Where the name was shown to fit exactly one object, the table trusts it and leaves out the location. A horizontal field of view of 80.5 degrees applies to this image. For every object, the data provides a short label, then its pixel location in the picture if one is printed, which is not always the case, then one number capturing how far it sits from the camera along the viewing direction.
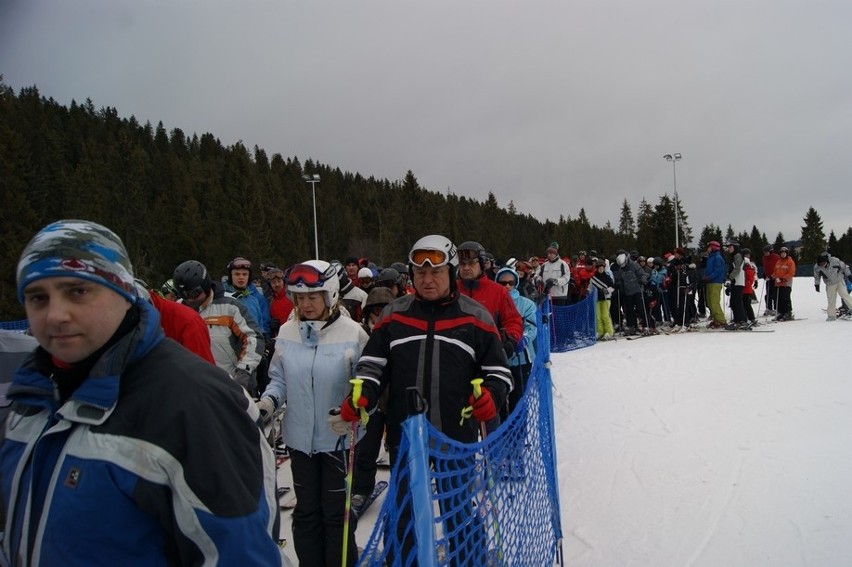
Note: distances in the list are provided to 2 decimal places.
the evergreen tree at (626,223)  117.12
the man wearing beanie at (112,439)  1.10
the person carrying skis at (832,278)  12.15
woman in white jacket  2.93
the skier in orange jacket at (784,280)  12.95
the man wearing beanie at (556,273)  11.72
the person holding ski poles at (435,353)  2.85
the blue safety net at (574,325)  11.81
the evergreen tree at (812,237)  74.00
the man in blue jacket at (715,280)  12.45
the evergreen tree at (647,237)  54.25
